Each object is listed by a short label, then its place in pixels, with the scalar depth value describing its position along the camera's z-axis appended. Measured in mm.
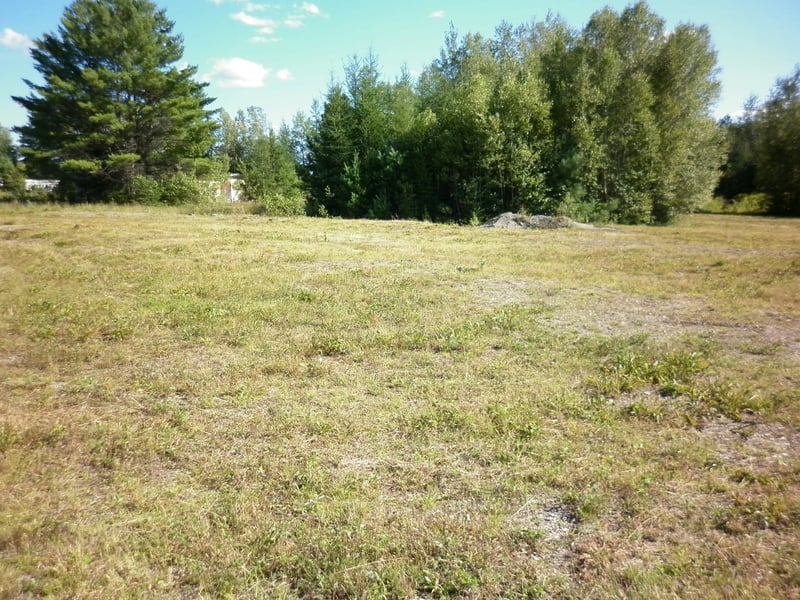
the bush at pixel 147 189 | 27234
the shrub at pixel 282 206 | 24750
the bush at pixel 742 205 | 35719
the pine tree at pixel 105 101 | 26094
